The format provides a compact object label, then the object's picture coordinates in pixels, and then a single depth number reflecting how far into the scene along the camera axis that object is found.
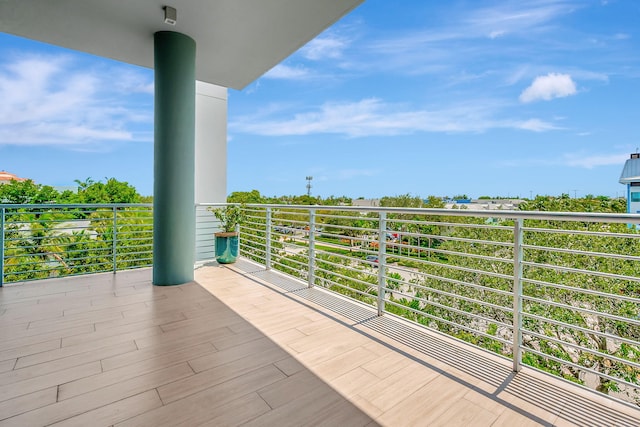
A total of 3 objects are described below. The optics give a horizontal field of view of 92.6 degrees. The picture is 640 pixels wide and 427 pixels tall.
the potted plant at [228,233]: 4.73
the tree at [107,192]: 9.60
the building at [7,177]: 7.58
